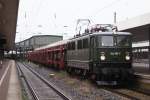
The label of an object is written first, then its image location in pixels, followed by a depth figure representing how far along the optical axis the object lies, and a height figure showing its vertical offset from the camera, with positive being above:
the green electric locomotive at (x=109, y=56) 20.67 +0.04
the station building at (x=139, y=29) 28.56 +2.40
